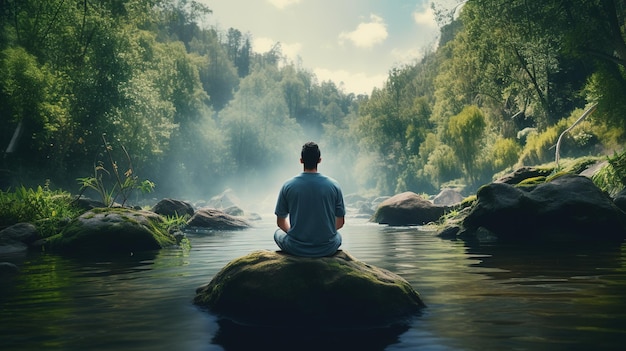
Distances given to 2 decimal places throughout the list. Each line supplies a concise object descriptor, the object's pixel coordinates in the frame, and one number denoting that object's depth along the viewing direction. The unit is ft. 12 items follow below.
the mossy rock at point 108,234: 44.60
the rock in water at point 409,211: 81.10
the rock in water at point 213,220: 77.92
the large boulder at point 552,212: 45.68
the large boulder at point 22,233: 47.12
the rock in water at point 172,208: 78.95
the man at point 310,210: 19.67
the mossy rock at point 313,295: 18.54
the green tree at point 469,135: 132.57
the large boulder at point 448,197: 119.96
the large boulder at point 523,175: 68.03
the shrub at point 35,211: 51.62
